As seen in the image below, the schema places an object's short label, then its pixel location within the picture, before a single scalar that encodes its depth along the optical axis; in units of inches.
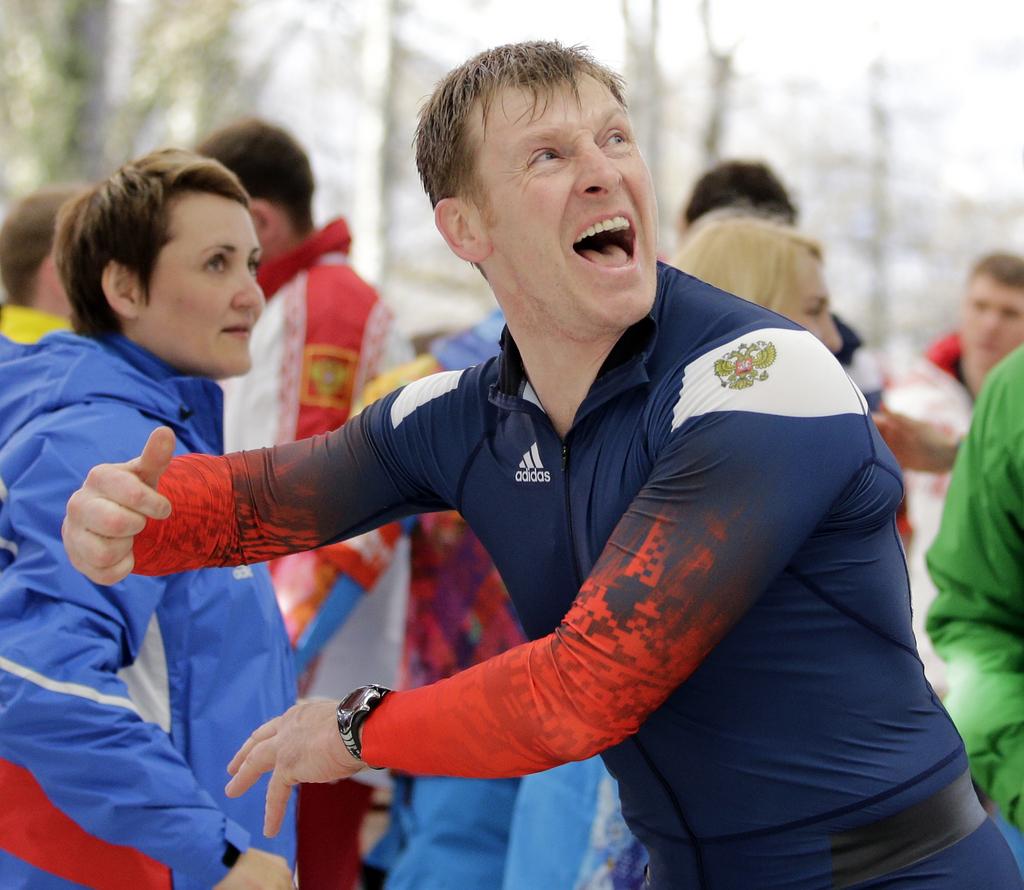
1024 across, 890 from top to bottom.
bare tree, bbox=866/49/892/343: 878.4
